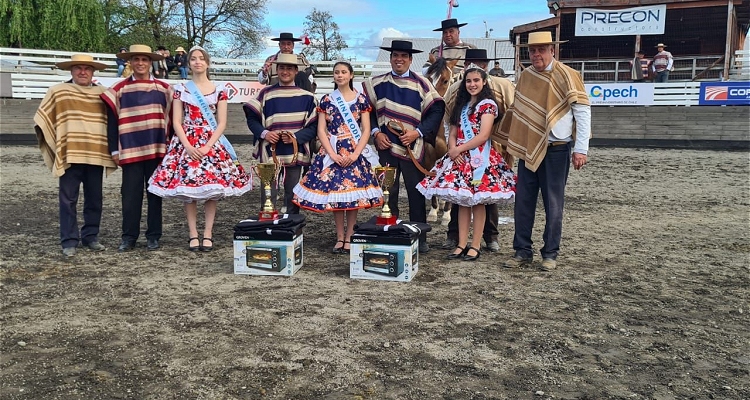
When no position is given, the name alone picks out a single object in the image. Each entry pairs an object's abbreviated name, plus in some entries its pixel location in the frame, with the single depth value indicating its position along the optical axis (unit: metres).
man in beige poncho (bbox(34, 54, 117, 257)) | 6.16
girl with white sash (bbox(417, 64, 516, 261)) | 5.88
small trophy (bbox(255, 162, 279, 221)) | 5.59
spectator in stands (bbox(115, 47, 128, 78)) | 23.09
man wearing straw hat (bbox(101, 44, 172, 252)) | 6.25
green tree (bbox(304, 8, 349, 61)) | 51.03
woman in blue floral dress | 5.95
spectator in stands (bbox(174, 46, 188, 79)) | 23.39
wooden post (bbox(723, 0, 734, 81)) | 23.95
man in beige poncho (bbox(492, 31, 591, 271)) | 5.51
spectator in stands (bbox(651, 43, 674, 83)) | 21.58
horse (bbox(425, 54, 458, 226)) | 6.71
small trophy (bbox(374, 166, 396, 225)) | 5.50
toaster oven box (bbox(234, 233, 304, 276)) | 5.43
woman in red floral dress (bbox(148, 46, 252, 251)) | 6.08
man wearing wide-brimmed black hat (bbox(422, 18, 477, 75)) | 7.85
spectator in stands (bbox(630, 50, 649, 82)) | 22.88
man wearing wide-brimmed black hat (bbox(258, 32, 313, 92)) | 8.14
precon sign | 25.44
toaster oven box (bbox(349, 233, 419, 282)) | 5.30
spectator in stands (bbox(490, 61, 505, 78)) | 13.89
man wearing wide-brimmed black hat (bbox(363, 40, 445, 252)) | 6.21
